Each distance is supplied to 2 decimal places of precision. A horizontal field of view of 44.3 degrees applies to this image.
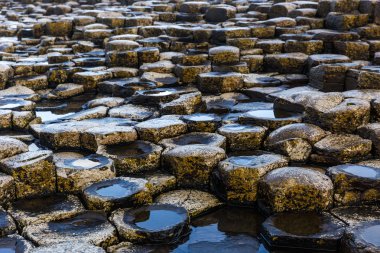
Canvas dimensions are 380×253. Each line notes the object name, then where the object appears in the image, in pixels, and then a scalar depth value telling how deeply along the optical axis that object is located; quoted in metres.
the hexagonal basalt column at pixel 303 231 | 4.20
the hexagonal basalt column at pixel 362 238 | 3.86
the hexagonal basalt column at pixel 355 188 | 4.86
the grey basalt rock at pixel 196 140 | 5.80
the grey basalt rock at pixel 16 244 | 3.98
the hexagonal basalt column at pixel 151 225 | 4.25
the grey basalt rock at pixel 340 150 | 5.52
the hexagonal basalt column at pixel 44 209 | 4.47
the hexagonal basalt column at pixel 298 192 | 4.69
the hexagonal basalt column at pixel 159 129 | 5.99
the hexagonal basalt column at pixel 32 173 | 4.84
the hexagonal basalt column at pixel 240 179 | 5.03
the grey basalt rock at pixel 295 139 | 5.68
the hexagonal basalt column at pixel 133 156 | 5.43
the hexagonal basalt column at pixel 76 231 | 4.14
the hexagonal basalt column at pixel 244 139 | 5.96
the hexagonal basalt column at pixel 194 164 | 5.33
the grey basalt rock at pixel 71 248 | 3.86
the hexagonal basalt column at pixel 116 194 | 4.65
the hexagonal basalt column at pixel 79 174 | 4.98
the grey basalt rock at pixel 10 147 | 5.25
